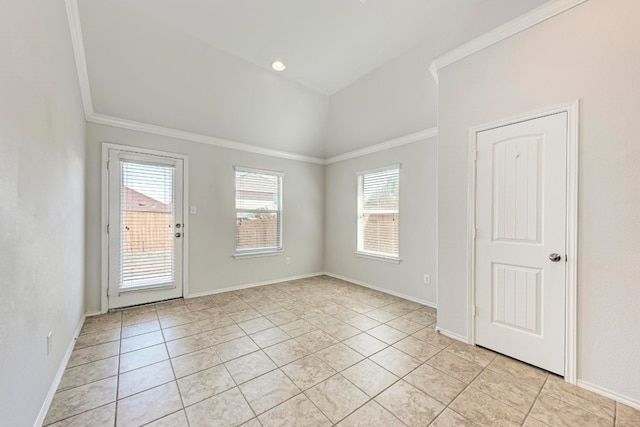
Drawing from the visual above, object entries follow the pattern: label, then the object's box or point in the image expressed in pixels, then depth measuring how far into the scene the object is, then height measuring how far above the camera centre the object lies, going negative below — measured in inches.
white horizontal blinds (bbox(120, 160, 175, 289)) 135.7 -6.6
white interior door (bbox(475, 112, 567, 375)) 79.8 -9.0
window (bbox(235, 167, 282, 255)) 175.6 +1.1
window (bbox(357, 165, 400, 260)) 165.9 +0.7
